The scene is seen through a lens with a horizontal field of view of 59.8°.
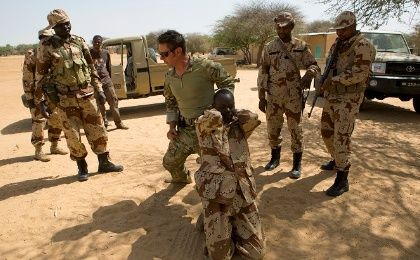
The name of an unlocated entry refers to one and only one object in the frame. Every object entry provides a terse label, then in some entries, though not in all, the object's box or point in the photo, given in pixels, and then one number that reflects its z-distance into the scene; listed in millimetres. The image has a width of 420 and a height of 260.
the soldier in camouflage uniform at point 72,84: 4050
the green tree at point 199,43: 48281
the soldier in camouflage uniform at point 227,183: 2586
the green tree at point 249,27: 27156
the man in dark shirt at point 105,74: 6801
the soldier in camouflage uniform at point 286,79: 4000
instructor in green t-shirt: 3141
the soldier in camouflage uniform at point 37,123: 5387
